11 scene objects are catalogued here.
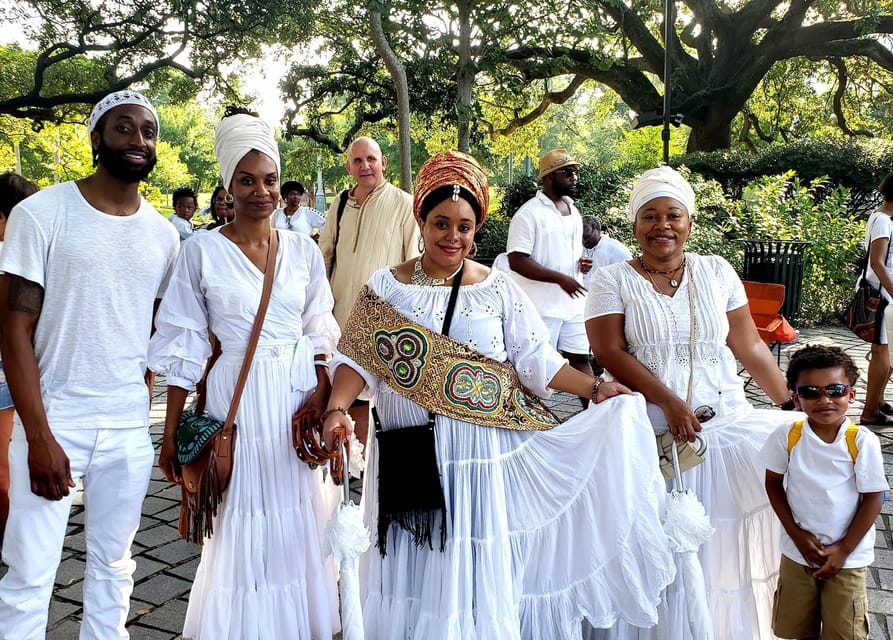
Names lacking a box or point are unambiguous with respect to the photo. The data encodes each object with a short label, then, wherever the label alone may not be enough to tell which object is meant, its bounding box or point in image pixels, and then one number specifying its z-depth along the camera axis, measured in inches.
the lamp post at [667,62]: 480.7
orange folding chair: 285.3
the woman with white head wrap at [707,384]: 127.8
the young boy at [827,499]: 114.4
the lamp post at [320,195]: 1267.2
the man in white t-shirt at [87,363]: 108.4
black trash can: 426.0
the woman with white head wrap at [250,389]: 127.5
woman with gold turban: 114.7
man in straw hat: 255.1
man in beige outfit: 223.6
